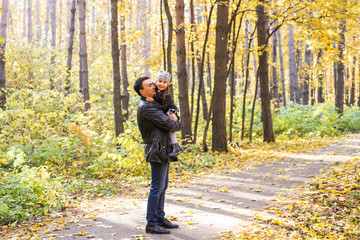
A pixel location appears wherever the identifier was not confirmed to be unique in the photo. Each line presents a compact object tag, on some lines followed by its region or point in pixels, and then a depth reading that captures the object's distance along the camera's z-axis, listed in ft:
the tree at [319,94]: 75.14
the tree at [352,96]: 101.02
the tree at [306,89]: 68.23
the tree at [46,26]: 103.48
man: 14.34
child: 14.99
